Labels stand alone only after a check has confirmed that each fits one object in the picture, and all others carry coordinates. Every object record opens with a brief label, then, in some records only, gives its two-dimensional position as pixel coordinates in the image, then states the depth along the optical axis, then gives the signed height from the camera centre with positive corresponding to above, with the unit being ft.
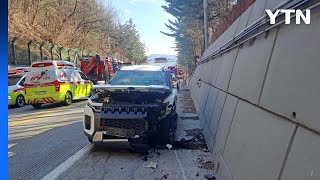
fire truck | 65.87 -6.58
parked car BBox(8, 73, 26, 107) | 38.15 -9.54
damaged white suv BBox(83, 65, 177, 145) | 14.60 -4.08
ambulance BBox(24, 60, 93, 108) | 36.45 -7.42
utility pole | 56.14 +10.77
